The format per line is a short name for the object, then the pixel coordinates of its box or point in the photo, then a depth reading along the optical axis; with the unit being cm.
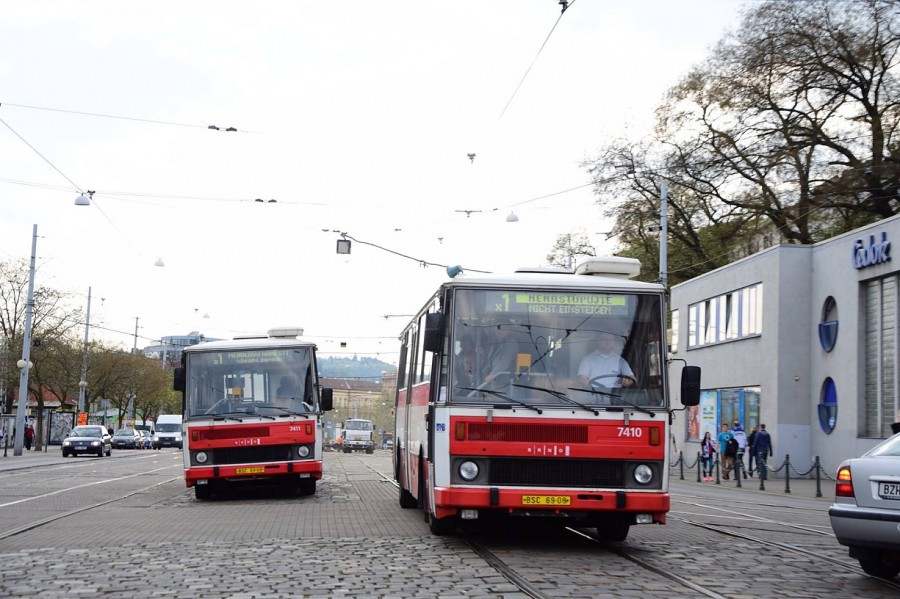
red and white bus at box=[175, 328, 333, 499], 1969
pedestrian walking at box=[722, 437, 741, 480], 3325
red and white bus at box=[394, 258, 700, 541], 1120
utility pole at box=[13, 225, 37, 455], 4837
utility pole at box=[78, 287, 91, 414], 6562
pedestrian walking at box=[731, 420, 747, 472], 3431
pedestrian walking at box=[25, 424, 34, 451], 6249
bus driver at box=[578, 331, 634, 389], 1155
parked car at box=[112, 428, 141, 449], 7069
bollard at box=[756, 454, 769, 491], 2897
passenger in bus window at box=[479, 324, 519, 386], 1152
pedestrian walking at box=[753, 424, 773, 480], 3154
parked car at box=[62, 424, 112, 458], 5103
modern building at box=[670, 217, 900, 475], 3111
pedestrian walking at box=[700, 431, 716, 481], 3550
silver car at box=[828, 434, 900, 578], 920
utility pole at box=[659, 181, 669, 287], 3486
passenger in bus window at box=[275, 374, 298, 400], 2033
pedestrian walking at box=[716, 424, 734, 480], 3359
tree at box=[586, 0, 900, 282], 3906
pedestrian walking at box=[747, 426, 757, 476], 3341
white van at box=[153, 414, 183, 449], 7544
